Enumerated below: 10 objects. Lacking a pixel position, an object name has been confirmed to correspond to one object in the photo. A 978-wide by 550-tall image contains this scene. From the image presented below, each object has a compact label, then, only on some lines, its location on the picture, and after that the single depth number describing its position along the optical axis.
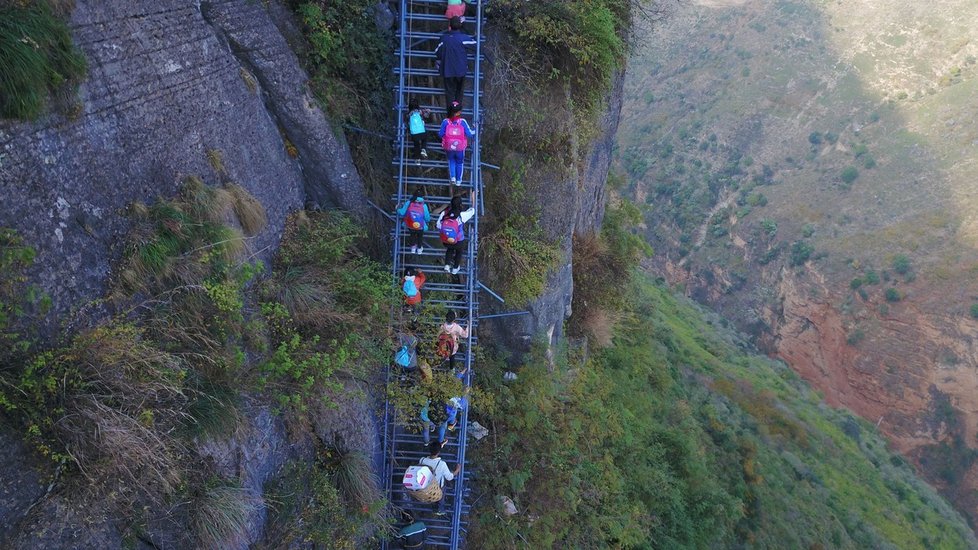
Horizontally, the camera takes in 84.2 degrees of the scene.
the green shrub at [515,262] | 7.94
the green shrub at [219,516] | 4.04
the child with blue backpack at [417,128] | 6.71
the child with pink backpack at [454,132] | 6.68
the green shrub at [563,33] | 7.30
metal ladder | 6.85
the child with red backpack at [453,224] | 6.67
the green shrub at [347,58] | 6.25
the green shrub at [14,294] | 3.39
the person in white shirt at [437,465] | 6.58
